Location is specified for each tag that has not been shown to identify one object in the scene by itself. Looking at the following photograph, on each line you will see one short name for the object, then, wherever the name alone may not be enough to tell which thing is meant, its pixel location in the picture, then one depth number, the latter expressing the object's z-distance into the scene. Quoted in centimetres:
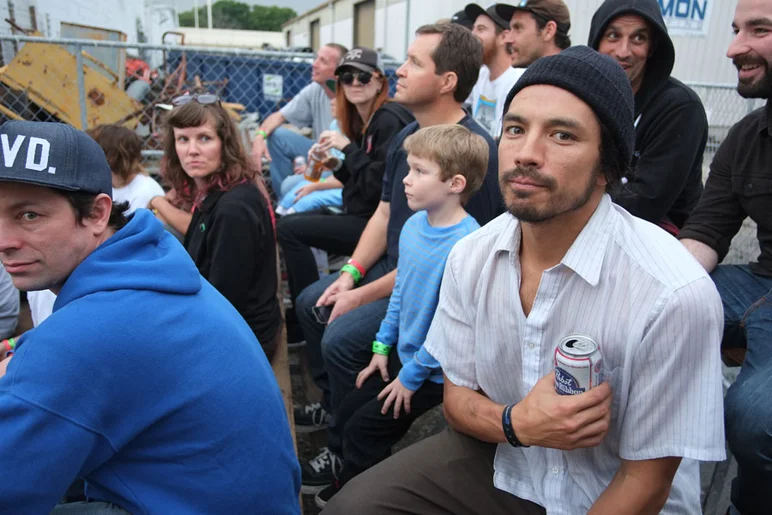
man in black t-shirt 284
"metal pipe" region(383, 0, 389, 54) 2000
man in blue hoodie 130
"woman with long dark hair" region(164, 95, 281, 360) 298
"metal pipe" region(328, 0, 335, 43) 3058
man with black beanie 146
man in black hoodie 268
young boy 245
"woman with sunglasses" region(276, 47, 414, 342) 379
